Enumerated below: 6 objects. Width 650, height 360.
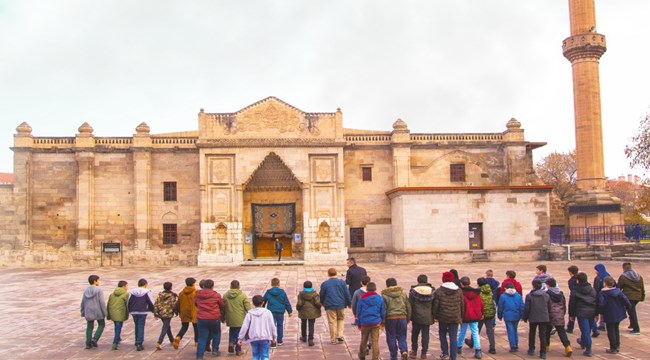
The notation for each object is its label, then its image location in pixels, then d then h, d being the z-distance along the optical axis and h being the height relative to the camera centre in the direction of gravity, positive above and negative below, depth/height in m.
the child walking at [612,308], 10.14 -1.65
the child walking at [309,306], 10.78 -1.53
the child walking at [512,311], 10.27 -1.65
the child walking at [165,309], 10.56 -1.49
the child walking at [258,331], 8.57 -1.57
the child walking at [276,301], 10.59 -1.40
